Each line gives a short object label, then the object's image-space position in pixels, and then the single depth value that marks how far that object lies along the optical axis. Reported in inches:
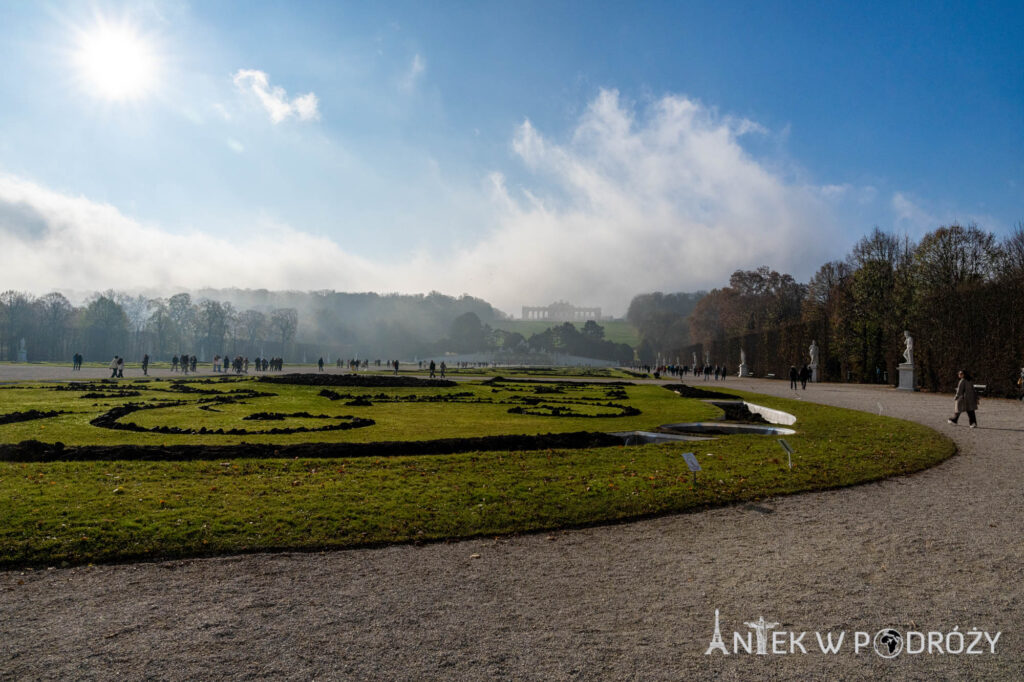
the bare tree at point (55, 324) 4124.5
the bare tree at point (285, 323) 5032.0
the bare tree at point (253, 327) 5201.8
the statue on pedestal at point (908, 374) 1462.8
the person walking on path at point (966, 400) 688.4
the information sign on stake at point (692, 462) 331.1
